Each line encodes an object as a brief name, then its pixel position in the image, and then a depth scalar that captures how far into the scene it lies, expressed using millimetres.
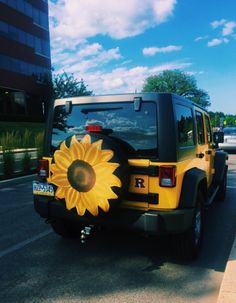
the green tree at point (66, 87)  33655
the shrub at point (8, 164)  7732
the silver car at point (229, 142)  13872
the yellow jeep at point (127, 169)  2665
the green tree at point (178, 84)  60199
